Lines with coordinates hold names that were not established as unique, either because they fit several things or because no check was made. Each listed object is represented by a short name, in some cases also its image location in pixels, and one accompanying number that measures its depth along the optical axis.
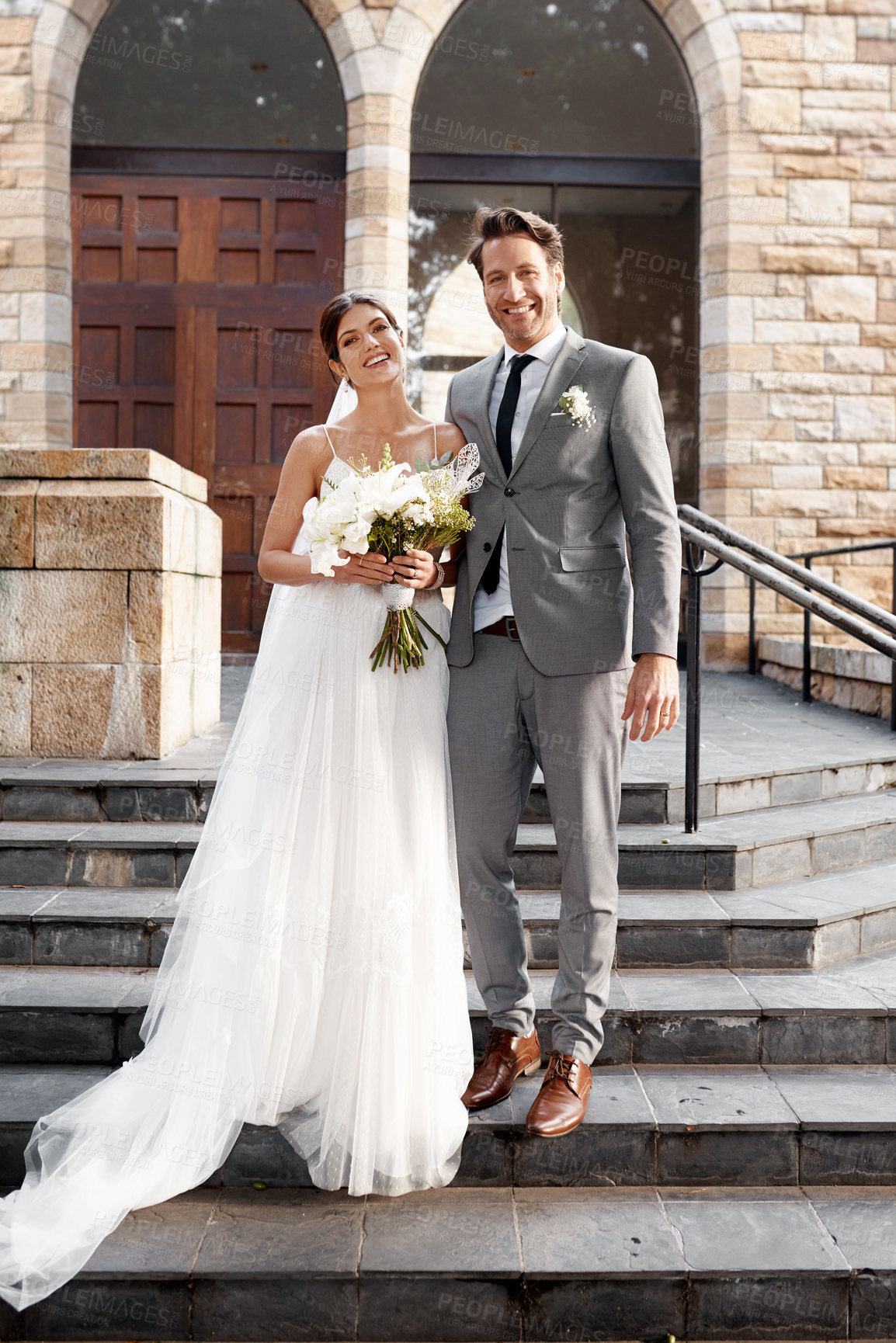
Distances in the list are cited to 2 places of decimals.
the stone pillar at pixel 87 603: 4.02
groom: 2.37
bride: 2.26
